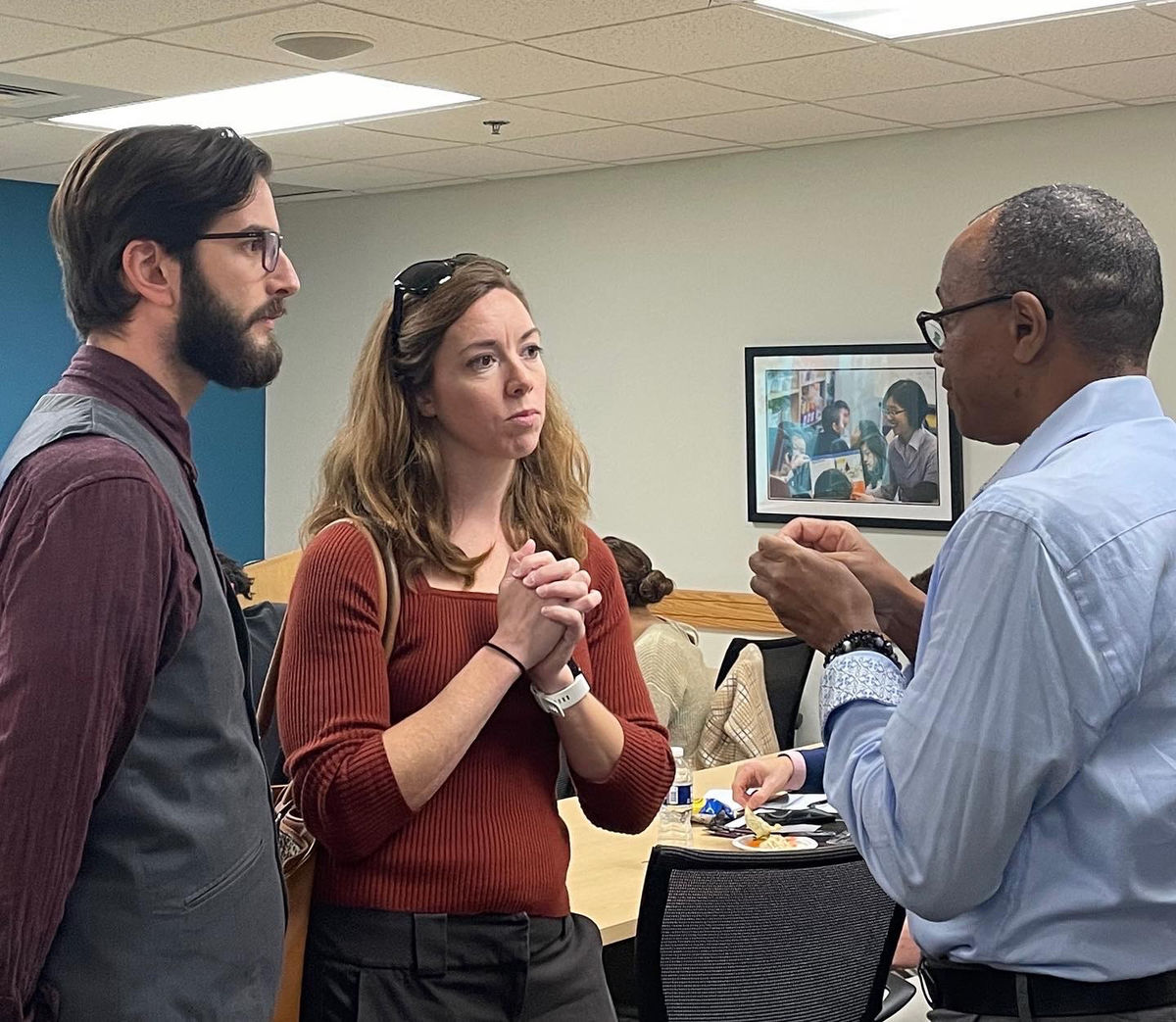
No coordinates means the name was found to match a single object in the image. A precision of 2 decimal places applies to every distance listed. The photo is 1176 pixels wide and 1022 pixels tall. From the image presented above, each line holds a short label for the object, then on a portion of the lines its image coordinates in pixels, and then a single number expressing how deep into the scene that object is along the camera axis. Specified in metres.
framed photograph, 5.97
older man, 1.37
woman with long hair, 1.72
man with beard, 1.29
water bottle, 3.28
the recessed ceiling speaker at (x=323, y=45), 4.34
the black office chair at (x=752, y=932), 2.33
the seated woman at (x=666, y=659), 4.46
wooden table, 2.75
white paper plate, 3.21
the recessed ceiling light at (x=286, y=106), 5.17
